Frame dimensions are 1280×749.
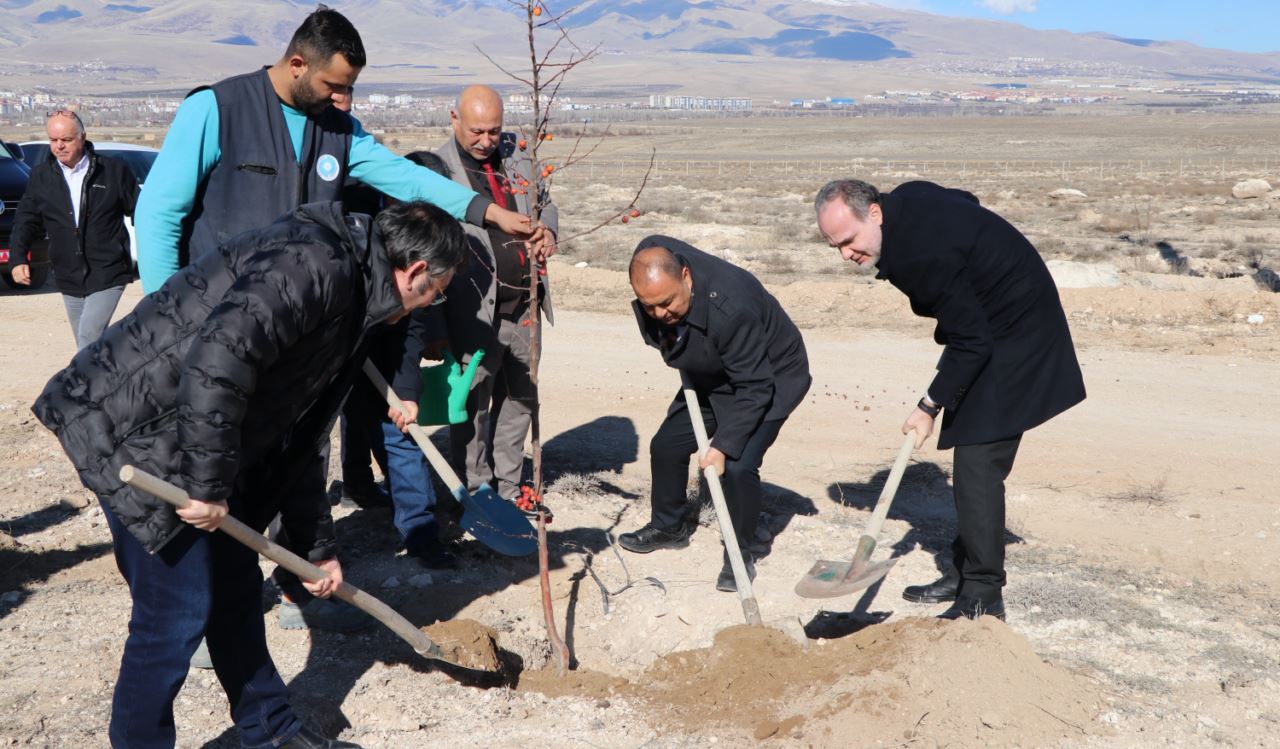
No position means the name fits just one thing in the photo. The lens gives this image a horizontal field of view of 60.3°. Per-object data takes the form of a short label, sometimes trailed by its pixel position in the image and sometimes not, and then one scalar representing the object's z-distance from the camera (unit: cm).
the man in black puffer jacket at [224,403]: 271
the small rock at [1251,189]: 2520
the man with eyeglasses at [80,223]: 650
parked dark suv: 1221
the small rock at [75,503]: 593
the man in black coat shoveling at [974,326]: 400
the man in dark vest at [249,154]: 373
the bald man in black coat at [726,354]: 423
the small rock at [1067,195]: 2569
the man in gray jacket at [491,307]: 513
